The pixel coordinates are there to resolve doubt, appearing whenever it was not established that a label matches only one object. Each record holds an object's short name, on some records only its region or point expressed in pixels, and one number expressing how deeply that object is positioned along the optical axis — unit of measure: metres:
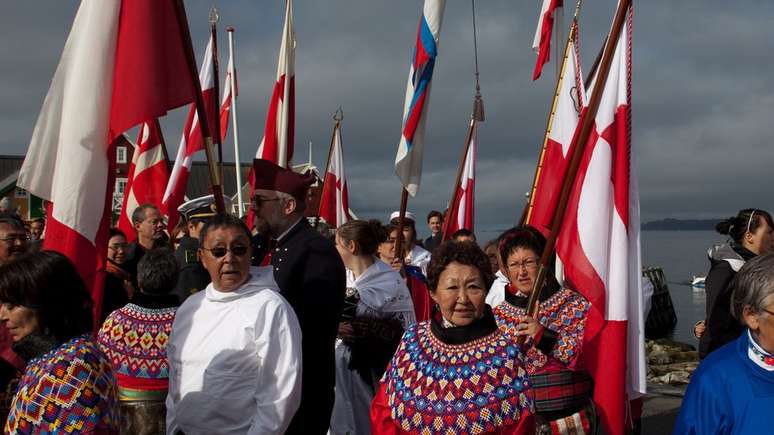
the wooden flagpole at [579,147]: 4.24
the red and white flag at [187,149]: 8.83
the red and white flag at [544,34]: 8.73
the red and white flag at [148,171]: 9.30
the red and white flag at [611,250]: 4.37
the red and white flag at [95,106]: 4.10
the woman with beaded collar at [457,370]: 3.33
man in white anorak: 3.59
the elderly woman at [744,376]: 2.74
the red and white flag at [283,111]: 8.61
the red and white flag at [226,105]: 11.57
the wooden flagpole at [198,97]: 4.47
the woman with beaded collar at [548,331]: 4.34
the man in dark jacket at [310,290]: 4.50
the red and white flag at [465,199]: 10.66
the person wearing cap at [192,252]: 5.51
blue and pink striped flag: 7.74
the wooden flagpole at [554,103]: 6.95
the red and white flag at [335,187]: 13.61
